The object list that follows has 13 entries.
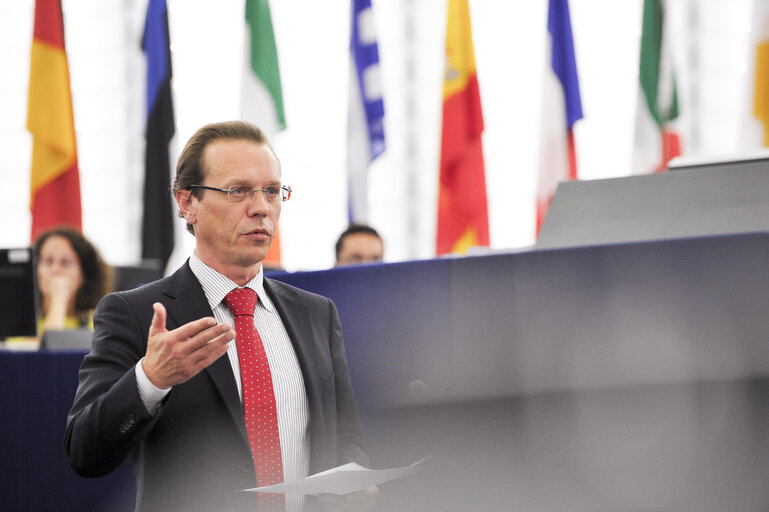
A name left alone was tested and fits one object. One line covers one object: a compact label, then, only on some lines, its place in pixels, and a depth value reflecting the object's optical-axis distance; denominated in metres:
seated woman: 8.70
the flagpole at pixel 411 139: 14.32
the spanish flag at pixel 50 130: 12.62
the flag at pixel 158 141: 12.85
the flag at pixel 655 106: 12.45
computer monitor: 7.05
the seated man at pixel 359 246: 8.97
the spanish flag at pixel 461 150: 12.52
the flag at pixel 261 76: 12.98
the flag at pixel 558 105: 12.57
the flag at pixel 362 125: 12.71
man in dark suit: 3.08
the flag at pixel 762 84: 11.80
